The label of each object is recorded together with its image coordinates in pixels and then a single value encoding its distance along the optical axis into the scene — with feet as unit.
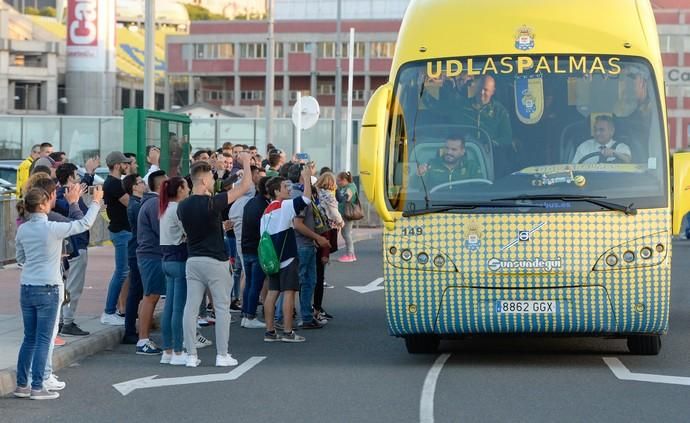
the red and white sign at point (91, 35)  359.66
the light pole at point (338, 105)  145.33
